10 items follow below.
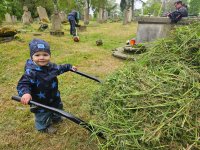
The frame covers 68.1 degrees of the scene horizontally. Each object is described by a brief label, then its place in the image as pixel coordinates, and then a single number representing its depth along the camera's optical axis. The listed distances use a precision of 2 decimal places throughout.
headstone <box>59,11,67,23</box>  12.08
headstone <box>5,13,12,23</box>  12.37
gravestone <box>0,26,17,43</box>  5.48
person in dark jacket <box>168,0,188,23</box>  4.65
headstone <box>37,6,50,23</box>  12.02
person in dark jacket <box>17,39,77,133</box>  1.89
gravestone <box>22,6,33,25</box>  10.34
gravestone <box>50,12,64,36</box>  7.22
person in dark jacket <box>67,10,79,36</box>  7.68
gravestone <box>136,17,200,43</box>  4.91
